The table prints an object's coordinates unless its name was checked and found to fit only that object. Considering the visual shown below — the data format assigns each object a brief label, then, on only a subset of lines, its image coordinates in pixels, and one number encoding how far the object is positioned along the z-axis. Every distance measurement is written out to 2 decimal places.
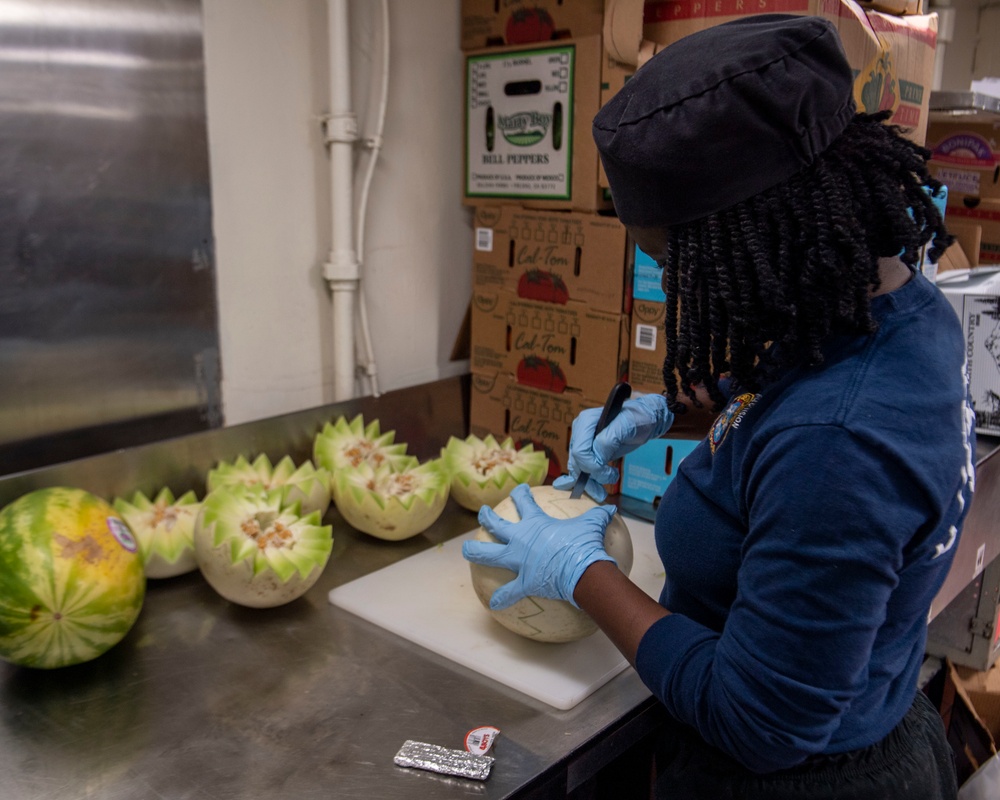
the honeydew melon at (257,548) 1.37
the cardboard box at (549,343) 2.00
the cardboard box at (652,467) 1.91
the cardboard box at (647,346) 1.92
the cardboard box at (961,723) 2.17
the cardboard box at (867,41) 1.63
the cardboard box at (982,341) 1.97
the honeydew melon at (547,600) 1.24
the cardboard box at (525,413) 2.11
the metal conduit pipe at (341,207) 1.95
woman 0.82
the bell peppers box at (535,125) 1.97
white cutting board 1.24
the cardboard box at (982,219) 2.76
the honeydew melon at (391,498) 1.65
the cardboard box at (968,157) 2.77
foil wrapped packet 1.04
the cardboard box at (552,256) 1.96
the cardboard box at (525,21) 1.94
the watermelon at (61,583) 1.20
